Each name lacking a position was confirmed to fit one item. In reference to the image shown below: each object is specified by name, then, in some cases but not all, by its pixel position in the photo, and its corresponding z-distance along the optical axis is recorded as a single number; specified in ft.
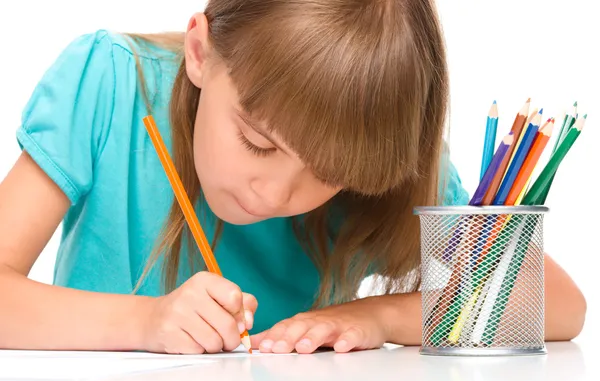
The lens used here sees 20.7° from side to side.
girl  3.69
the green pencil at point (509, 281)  3.56
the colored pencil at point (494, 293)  3.55
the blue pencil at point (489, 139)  3.56
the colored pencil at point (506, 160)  3.55
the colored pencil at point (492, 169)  3.52
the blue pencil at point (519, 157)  3.54
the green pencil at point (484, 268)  3.56
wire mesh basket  3.56
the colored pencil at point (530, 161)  3.52
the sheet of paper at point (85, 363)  3.23
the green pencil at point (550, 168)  3.53
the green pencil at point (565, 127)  3.59
